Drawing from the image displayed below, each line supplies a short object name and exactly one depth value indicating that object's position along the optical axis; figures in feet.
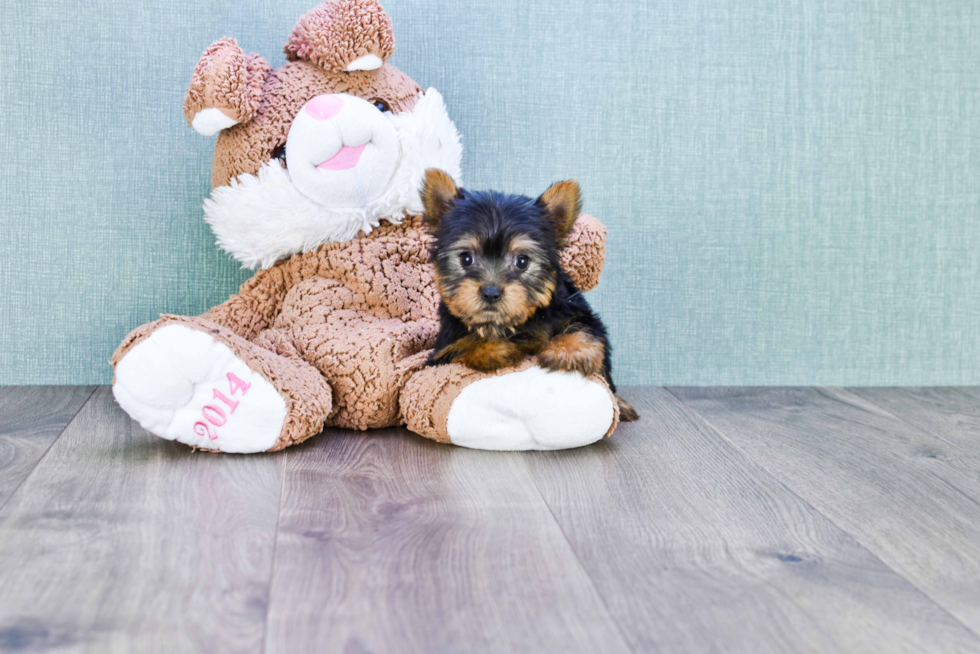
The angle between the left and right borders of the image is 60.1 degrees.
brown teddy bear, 5.13
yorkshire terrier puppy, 4.79
